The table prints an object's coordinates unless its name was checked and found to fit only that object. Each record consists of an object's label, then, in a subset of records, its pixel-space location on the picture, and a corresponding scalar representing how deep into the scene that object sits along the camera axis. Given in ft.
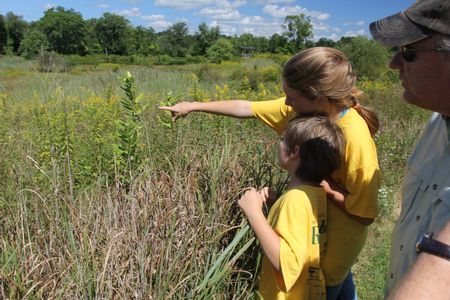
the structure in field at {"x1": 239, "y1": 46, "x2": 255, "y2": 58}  272.72
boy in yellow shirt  5.01
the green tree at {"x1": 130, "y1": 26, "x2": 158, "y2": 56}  278.26
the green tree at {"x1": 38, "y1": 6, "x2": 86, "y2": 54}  241.14
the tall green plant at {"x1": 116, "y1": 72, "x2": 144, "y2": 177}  9.06
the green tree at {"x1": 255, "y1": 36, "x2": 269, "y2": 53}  297.24
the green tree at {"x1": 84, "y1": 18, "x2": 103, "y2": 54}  290.35
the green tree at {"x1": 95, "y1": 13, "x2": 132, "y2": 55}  301.84
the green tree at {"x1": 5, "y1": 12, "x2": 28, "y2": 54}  244.63
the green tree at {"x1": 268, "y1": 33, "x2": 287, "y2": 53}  253.53
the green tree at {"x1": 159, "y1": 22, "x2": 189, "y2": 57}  304.50
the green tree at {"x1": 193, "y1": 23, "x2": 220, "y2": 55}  279.49
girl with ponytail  5.85
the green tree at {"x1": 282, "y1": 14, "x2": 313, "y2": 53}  205.16
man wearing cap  2.48
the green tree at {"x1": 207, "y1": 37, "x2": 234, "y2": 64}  171.64
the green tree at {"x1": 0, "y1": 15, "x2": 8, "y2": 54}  238.17
